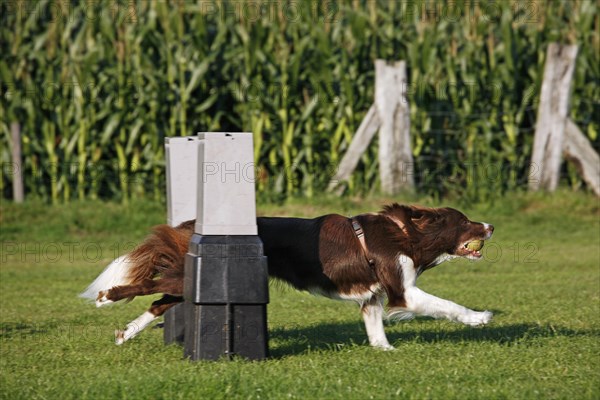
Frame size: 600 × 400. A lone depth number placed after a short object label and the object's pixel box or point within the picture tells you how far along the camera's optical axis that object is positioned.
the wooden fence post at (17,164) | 15.83
